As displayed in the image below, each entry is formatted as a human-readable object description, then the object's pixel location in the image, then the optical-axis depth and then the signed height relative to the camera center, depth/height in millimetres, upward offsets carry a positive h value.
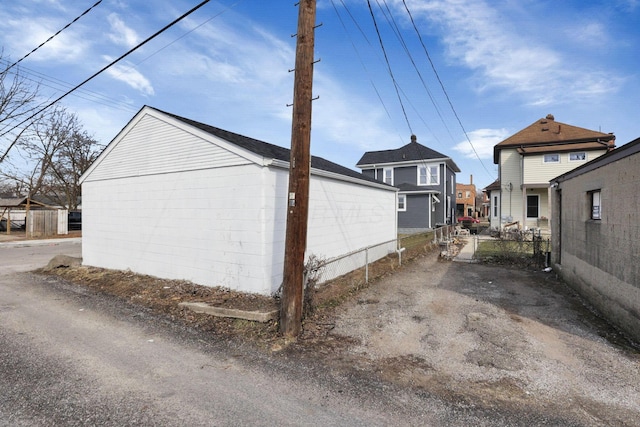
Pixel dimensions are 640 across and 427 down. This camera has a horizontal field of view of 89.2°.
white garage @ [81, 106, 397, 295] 7199 +216
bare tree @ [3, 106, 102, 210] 29125 +4878
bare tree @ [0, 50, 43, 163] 23281 +8019
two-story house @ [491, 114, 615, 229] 19344 +3511
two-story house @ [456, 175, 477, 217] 61691 +3552
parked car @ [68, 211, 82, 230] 28078 -551
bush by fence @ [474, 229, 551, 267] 11328 -1394
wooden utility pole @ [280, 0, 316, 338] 4984 +682
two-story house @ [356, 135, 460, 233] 24531 +2951
